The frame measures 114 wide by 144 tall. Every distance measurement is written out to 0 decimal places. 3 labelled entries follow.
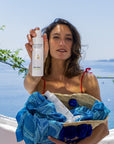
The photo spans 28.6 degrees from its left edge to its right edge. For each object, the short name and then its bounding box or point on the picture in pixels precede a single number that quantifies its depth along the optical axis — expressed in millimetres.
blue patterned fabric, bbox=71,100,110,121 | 1079
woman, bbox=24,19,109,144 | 1302
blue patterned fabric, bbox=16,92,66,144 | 1051
